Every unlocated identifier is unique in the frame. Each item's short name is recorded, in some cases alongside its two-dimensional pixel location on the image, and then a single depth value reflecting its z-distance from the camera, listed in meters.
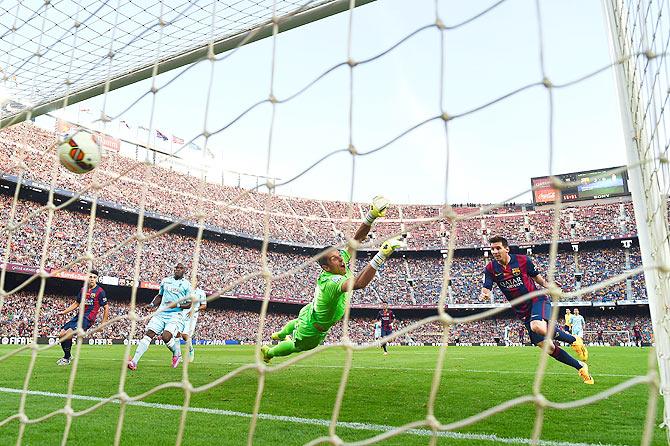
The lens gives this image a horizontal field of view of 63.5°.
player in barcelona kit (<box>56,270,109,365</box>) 9.03
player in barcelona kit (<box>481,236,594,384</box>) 6.06
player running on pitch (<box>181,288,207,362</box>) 8.90
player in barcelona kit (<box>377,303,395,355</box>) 17.97
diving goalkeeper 4.65
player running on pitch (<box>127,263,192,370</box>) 8.34
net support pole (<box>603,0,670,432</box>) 3.47
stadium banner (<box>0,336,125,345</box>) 22.42
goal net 2.73
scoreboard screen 39.88
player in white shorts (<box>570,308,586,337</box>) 17.83
